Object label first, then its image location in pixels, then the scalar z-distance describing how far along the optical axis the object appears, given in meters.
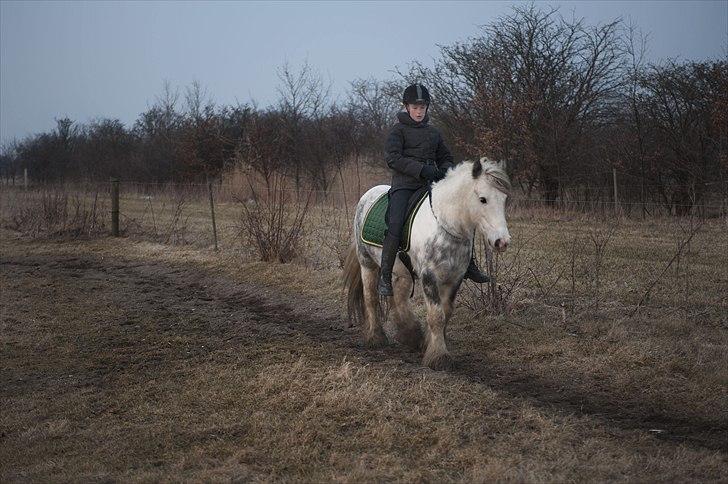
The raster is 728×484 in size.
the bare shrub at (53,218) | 18.45
